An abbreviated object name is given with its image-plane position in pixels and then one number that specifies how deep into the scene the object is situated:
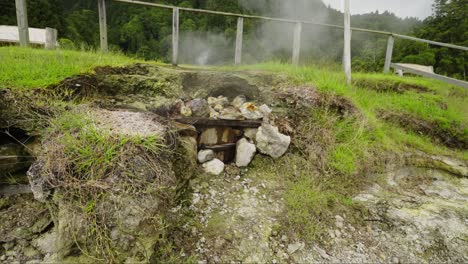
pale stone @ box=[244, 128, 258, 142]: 3.43
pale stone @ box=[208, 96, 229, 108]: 3.76
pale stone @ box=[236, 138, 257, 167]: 3.26
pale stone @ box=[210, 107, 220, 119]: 3.43
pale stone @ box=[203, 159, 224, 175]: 3.05
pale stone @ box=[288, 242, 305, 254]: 2.26
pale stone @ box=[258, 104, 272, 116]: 3.64
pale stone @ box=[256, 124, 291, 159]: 3.29
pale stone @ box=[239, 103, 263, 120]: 3.50
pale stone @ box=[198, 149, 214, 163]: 3.13
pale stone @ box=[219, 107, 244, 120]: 3.40
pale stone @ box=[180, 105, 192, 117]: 3.36
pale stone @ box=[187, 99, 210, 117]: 3.44
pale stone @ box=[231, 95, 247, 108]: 3.85
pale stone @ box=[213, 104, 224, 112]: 3.64
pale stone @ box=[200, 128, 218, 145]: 3.25
